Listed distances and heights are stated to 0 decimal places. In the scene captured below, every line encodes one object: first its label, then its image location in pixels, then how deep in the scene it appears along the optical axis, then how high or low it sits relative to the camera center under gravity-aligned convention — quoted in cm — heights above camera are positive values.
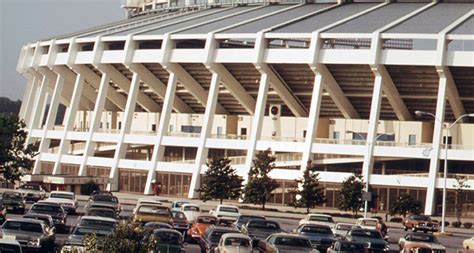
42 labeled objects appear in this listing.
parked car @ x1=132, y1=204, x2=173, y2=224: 5744 +472
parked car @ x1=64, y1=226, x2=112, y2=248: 4275 +263
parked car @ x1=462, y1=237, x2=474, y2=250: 6138 +570
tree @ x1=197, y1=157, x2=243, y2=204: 9919 +1133
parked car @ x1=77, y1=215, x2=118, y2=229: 4688 +328
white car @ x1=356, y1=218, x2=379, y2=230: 6708 +666
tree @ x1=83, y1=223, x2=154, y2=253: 3244 +185
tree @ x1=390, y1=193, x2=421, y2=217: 9500 +1091
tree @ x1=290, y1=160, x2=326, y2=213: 9650 +1105
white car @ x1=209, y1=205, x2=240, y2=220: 6688 +619
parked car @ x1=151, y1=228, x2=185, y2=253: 4284 +281
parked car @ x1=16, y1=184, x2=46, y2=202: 7894 +681
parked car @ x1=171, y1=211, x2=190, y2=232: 5781 +454
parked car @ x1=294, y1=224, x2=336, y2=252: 5238 +446
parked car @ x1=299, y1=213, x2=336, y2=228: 6631 +645
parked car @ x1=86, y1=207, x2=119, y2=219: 5602 +438
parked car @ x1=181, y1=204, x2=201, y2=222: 6381 +570
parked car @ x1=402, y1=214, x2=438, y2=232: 8019 +834
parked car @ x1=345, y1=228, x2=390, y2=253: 5140 +448
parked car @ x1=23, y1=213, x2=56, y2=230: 4968 +335
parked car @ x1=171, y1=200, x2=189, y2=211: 6735 +634
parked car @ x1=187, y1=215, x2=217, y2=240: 5566 +432
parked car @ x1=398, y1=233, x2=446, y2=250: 5400 +499
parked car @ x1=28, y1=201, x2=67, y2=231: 5559 +405
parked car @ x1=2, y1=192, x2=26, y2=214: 6602 +493
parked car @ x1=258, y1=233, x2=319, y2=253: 4506 +331
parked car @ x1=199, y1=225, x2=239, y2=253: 4834 +343
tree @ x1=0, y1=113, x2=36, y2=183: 9931 +1189
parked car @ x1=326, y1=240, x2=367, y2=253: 4641 +357
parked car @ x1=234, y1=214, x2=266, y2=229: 5819 +518
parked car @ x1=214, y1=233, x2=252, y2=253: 4412 +301
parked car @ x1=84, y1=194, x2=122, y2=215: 6129 +588
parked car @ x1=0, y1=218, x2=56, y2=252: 4438 +238
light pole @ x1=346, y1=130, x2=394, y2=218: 8988 +1319
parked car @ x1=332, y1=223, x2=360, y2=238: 5775 +534
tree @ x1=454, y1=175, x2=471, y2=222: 9612 +1265
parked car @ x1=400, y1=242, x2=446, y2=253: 5109 +429
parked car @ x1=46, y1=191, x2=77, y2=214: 6836 +572
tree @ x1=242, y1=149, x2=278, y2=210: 9819 +1162
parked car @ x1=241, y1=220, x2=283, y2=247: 5381 +446
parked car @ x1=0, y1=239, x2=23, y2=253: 3759 +153
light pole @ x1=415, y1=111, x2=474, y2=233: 8307 +1143
